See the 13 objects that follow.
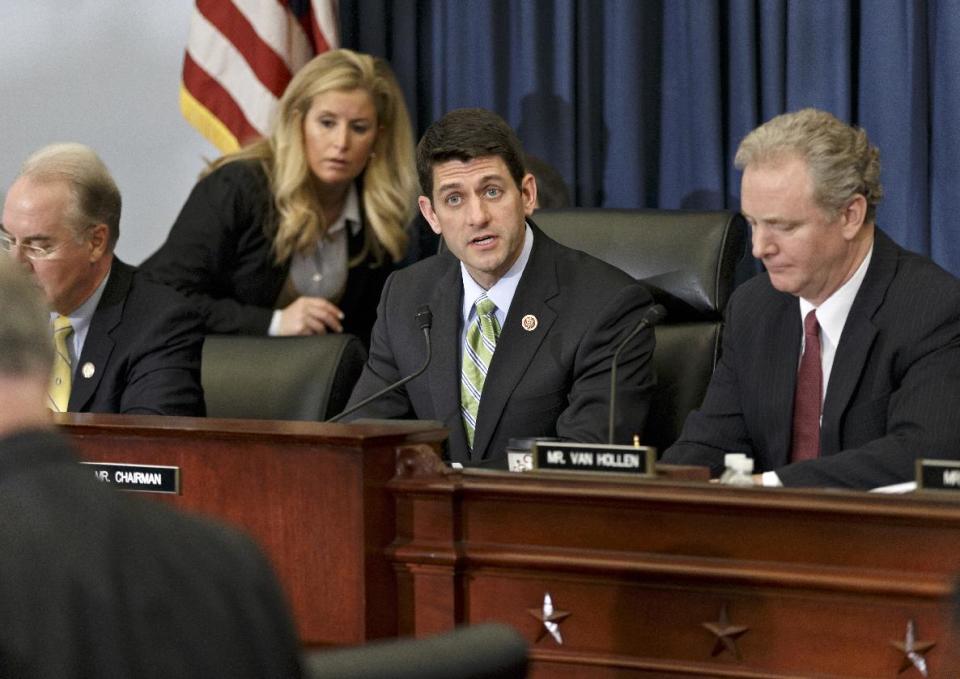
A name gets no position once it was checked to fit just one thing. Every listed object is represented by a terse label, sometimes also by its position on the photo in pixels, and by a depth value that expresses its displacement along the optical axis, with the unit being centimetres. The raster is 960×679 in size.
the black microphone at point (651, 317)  513
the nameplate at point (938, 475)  392
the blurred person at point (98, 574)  224
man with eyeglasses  652
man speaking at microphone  628
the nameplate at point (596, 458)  423
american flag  945
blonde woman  871
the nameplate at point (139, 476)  448
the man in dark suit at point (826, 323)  555
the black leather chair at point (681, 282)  688
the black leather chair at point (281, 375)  712
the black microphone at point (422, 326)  527
